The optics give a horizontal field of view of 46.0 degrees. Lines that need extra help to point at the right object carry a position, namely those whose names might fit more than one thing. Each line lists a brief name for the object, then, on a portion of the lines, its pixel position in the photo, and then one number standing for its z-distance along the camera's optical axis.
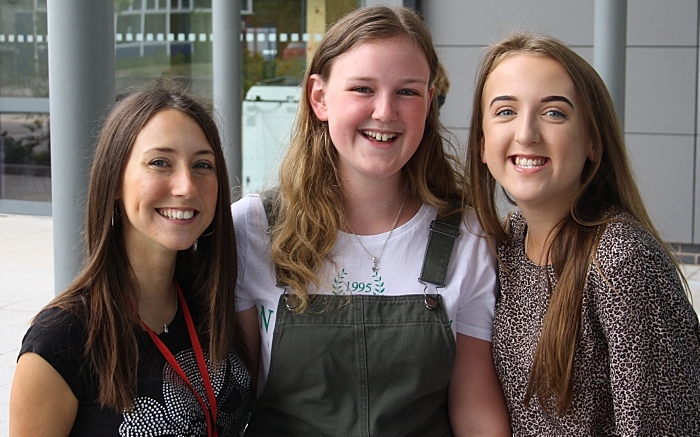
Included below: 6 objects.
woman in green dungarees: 2.18
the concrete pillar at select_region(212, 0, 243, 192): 6.68
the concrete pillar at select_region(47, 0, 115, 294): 2.58
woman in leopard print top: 1.86
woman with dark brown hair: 1.87
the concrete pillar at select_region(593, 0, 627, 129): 5.66
